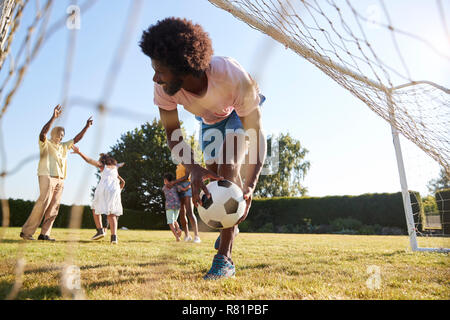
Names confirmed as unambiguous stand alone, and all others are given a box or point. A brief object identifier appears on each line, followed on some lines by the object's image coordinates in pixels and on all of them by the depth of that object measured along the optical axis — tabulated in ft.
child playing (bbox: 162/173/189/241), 21.93
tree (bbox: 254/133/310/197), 119.85
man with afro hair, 6.47
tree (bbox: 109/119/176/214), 74.23
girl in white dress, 19.39
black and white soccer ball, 7.32
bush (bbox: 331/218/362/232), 53.52
